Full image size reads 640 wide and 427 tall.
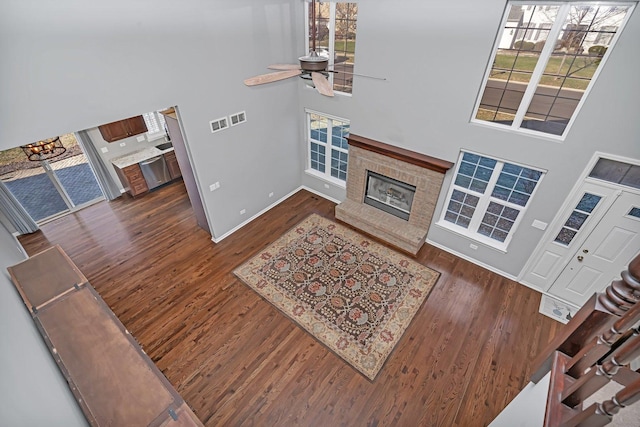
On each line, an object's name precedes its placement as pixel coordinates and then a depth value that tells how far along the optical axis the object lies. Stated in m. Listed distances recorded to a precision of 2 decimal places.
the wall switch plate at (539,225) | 4.39
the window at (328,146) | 6.28
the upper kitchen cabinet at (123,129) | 6.56
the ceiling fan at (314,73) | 3.01
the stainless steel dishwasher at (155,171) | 7.24
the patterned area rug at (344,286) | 4.32
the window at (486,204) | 4.59
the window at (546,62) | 3.29
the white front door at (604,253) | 3.75
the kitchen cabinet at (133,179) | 7.00
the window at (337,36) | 4.99
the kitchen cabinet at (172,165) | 7.58
